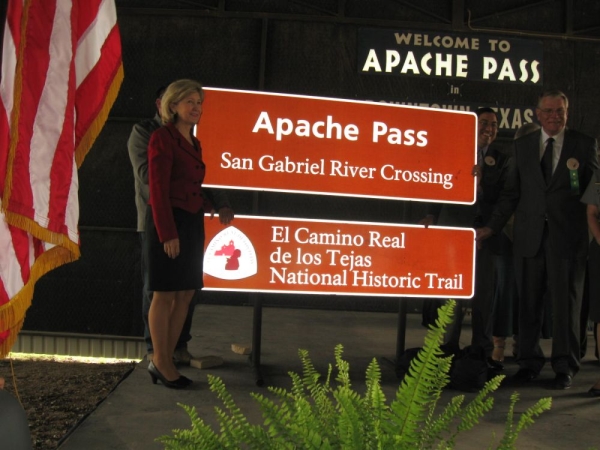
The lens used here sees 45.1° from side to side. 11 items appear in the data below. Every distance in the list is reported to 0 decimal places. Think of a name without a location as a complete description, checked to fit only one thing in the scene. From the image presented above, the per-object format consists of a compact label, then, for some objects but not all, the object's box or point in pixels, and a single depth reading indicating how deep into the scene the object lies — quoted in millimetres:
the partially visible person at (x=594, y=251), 4078
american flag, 1963
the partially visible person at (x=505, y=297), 5074
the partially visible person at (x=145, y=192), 4254
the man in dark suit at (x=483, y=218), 4625
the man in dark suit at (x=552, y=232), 4238
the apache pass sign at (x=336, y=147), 3861
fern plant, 1003
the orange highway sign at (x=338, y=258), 3883
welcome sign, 6953
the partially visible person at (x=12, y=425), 1245
